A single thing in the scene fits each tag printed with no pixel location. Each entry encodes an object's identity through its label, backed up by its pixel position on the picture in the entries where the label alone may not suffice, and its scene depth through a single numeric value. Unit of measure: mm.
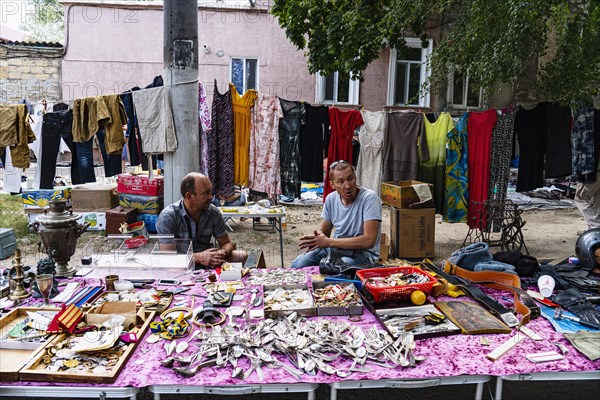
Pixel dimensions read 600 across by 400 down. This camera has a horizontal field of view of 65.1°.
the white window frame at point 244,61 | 12336
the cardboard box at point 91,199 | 7789
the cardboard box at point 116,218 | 7371
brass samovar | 3363
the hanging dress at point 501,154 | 6820
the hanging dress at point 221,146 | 6789
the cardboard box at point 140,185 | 7539
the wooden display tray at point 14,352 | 2072
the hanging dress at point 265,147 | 6788
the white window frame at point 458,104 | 12812
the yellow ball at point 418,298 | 2857
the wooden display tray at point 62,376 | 2068
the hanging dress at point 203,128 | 6523
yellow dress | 6758
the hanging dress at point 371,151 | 7043
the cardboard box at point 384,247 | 5934
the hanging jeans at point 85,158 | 6403
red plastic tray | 2840
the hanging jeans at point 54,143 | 6121
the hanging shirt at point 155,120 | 5559
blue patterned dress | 6969
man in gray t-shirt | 4207
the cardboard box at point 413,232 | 6762
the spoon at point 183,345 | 2320
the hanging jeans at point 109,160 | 6355
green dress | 6934
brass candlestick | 3012
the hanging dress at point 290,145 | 6785
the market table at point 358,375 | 2078
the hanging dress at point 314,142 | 6859
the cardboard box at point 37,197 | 7562
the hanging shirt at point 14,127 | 5641
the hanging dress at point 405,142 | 6938
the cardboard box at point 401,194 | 6707
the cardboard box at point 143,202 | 7629
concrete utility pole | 5152
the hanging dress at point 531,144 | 6797
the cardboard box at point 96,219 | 7793
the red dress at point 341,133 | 6862
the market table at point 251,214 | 6324
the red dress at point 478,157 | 6867
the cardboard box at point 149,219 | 7629
